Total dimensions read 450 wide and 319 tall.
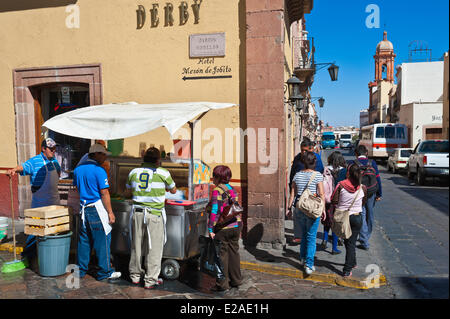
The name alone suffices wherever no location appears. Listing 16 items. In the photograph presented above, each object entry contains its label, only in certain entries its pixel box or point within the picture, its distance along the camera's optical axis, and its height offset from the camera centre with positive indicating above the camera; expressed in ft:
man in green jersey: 16.42 -3.19
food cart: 16.92 -1.63
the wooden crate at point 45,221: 17.43 -3.83
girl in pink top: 16.84 -3.08
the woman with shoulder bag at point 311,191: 17.42 -2.66
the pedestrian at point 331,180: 20.98 -2.52
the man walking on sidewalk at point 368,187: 21.25 -2.90
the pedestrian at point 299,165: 21.70 -1.73
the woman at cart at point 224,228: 15.90 -3.83
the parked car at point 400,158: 67.21 -4.22
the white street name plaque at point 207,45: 22.81 +5.52
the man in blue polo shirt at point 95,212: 17.21 -3.39
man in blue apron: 19.08 -1.96
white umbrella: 16.55 +0.81
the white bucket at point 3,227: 22.48 -5.22
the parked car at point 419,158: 42.36 -2.78
